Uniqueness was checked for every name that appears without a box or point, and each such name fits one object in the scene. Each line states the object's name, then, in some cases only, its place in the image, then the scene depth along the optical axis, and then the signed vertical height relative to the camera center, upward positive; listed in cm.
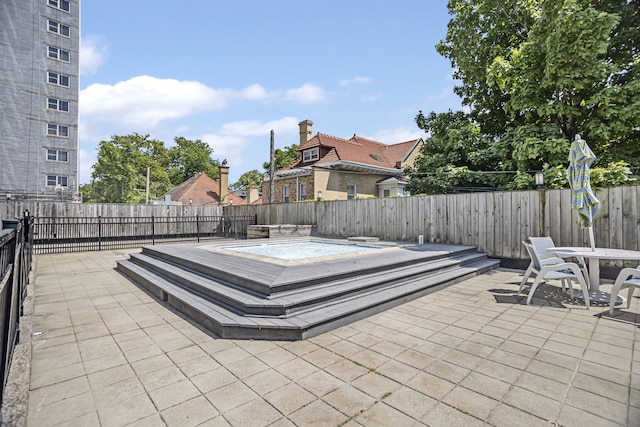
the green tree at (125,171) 2612 +388
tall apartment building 1969 +786
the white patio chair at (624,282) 361 -85
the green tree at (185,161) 3769 +662
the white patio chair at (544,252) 459 -67
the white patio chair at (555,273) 404 -86
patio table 420 -62
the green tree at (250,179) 4043 +462
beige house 1775 +258
